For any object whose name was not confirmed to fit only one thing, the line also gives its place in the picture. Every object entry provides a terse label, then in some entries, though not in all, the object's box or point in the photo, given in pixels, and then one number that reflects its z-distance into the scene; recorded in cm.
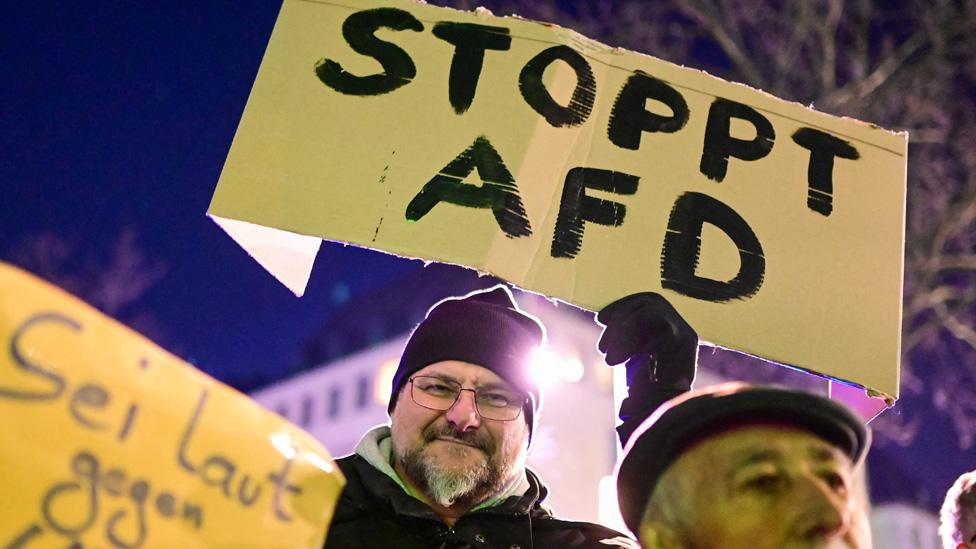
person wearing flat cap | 132
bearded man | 219
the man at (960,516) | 282
